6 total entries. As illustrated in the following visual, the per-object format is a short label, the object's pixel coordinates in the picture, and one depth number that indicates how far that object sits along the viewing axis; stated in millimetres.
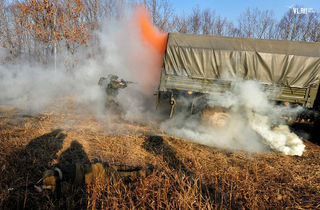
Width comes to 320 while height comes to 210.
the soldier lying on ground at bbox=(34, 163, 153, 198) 2488
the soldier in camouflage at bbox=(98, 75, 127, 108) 8195
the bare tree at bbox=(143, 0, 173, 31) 21750
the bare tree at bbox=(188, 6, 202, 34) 25884
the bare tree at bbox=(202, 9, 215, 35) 25781
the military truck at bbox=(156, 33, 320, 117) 6348
